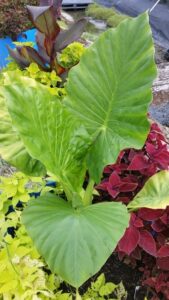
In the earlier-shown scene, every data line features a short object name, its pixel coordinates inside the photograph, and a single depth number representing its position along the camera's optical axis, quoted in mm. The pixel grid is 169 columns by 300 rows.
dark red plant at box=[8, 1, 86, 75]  1851
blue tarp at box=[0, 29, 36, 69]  2900
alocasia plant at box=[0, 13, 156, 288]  951
